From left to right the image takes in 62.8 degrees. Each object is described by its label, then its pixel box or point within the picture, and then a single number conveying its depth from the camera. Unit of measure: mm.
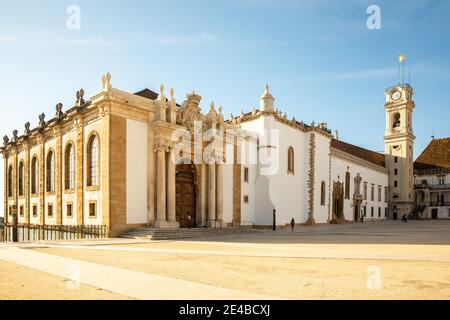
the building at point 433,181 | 75812
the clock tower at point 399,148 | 71125
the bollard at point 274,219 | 34612
